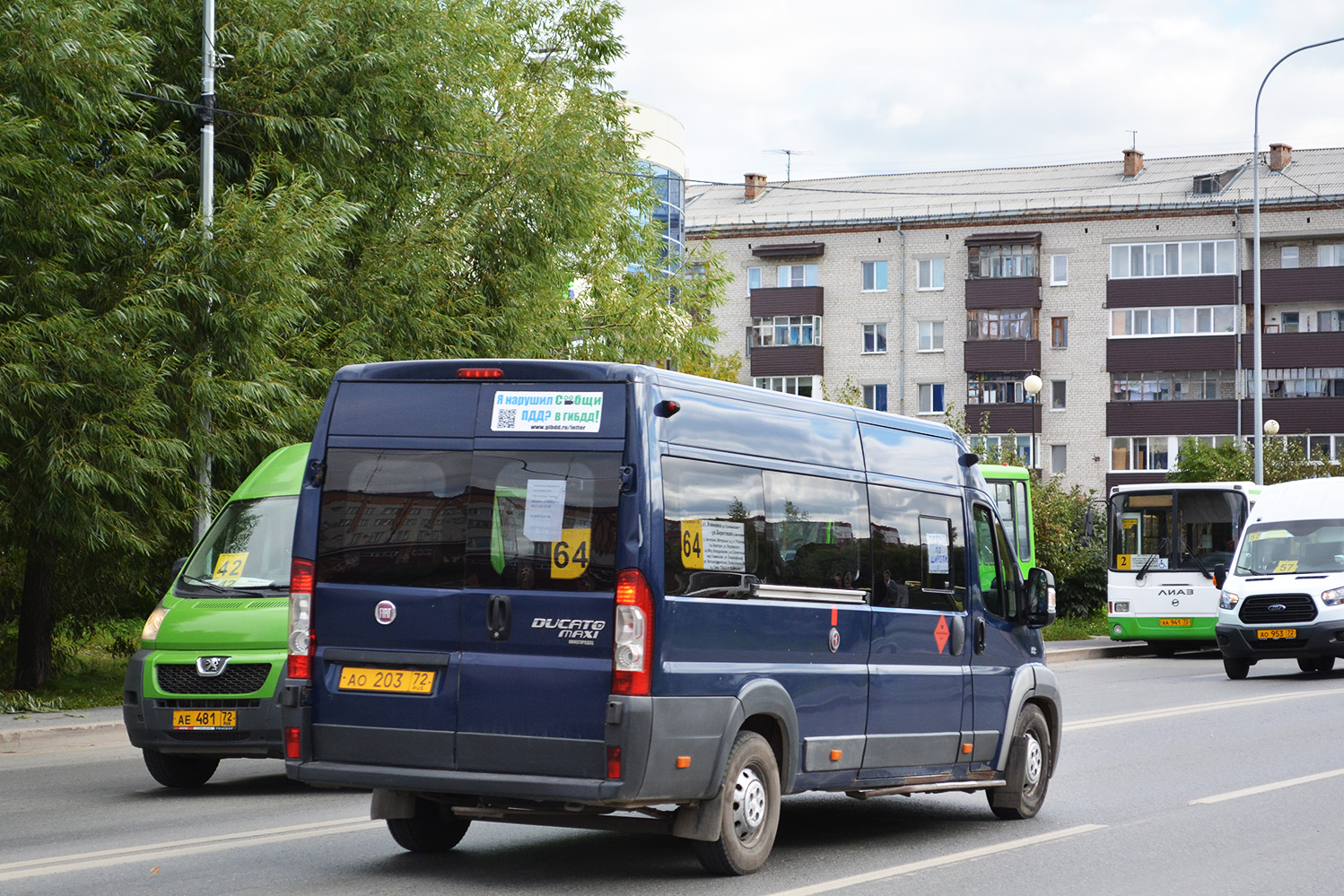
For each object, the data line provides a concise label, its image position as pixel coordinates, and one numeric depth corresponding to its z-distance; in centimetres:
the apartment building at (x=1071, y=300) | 6738
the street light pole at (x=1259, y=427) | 3900
